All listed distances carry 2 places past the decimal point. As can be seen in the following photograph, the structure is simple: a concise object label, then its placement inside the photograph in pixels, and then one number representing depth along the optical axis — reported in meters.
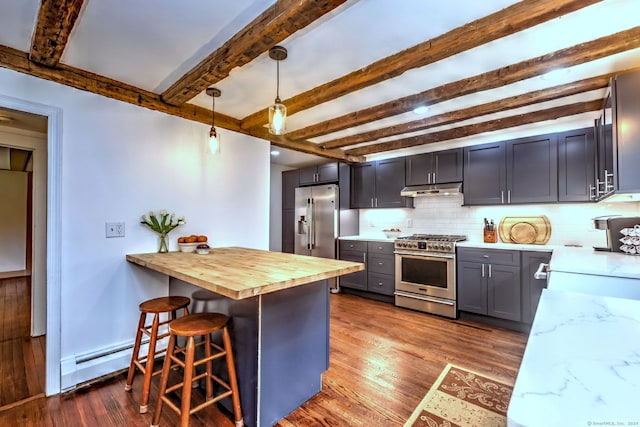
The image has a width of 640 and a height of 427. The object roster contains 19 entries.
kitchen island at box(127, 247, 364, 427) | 1.64
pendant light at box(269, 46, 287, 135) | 1.96
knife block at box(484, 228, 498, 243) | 3.81
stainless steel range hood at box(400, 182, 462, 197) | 3.95
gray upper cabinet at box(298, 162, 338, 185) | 5.00
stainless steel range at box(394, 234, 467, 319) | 3.67
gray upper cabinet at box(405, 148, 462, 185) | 3.98
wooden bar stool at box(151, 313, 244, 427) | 1.62
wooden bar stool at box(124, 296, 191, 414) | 1.90
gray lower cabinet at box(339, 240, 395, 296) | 4.27
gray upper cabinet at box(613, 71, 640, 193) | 1.92
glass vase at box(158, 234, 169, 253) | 2.65
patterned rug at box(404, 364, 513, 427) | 1.79
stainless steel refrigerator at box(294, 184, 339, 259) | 4.88
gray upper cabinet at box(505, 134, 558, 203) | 3.32
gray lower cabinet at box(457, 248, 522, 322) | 3.27
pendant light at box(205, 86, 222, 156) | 2.57
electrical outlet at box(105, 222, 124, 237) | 2.40
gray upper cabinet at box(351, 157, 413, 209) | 4.50
